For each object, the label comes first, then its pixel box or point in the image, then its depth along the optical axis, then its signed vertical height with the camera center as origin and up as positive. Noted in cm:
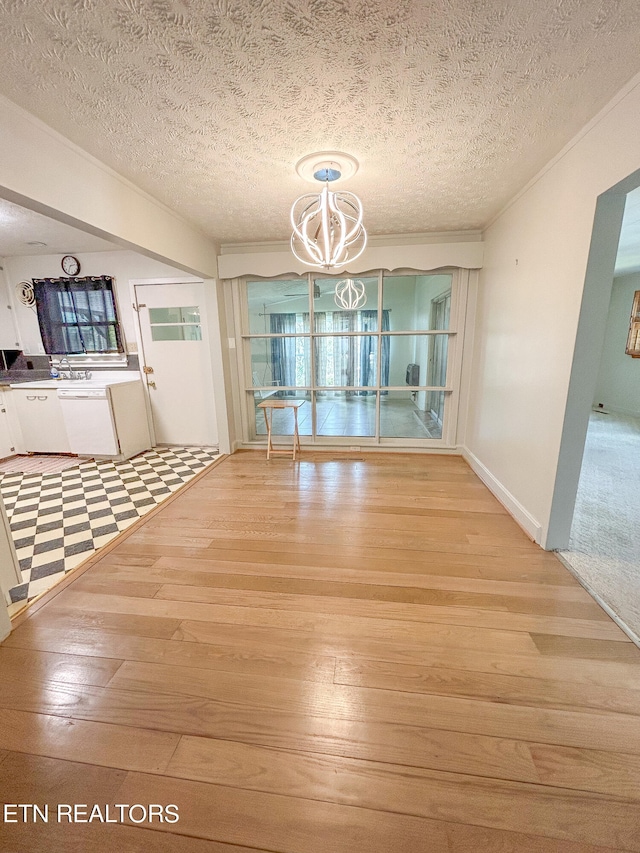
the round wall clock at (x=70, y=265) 399 +112
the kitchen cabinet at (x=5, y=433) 380 -86
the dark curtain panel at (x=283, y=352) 405 +2
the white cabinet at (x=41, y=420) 381 -73
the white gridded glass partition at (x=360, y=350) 382 +4
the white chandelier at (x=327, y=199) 195 +91
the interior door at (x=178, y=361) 393 -6
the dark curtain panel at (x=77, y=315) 402 +52
